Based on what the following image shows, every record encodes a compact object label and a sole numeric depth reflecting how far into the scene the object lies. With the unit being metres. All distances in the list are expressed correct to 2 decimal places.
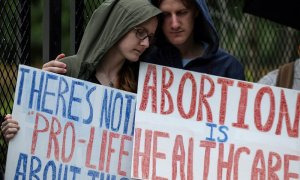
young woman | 8.77
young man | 9.27
